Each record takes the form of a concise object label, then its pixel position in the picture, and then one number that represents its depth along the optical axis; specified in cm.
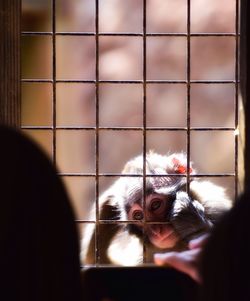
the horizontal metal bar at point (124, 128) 626
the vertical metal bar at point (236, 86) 617
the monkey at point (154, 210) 674
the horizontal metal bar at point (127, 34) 612
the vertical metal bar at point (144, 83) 616
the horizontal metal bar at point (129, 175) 633
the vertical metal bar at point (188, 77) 614
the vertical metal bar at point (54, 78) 612
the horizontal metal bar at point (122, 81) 615
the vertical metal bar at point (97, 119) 609
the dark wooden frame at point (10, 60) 586
